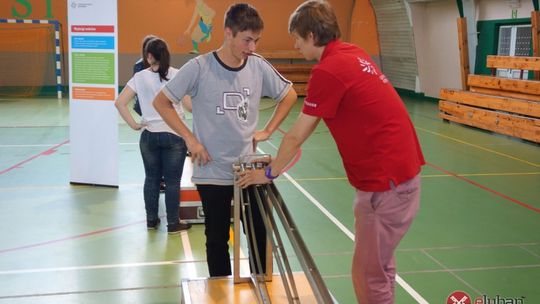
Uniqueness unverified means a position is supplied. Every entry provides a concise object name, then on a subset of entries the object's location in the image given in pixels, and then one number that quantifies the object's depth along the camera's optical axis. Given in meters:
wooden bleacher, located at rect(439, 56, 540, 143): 10.00
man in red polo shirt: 2.41
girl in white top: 4.94
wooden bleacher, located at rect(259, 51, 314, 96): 17.53
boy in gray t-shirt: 2.90
